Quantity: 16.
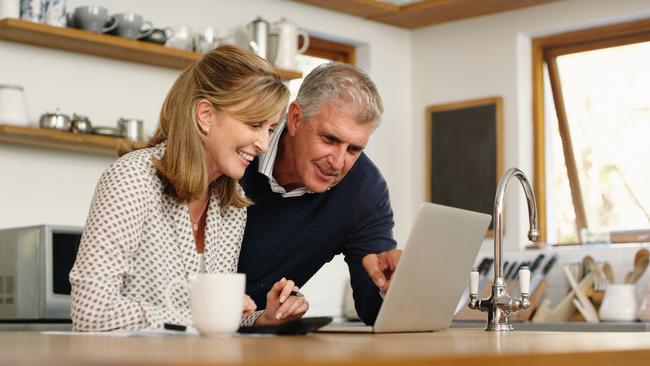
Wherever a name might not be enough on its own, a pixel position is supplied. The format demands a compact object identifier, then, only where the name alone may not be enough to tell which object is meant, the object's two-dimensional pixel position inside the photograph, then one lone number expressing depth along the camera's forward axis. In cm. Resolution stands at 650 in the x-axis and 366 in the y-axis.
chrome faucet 228
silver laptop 196
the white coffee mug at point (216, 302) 163
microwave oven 369
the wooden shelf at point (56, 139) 390
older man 252
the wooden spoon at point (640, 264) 459
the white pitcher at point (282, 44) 471
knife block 461
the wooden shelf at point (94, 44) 392
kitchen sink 418
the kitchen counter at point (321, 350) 105
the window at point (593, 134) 496
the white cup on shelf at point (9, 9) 392
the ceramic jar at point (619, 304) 439
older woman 186
